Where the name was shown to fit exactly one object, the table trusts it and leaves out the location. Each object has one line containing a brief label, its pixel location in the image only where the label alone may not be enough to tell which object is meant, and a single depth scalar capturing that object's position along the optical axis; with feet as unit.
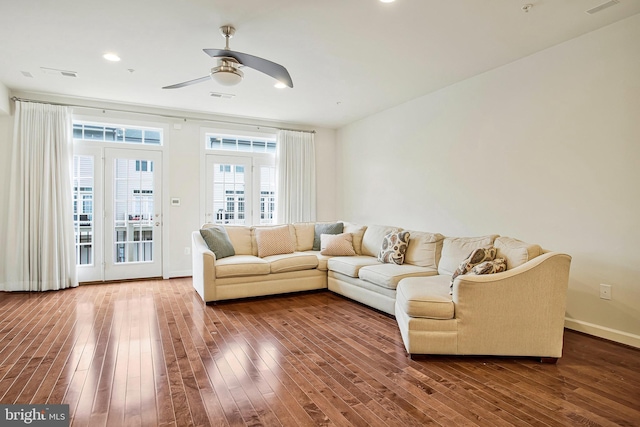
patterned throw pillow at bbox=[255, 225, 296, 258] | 16.55
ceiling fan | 9.77
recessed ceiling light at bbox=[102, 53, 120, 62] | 12.13
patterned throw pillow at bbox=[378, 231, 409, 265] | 14.20
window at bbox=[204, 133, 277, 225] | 20.51
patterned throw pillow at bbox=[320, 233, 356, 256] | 16.61
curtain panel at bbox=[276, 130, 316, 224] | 21.88
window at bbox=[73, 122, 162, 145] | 17.69
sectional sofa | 8.82
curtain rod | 16.15
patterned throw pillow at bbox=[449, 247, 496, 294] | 10.07
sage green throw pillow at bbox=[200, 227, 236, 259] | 15.28
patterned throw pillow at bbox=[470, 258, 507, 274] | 9.34
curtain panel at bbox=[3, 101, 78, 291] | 15.88
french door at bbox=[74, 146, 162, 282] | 17.65
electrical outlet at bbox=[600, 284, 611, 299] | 10.39
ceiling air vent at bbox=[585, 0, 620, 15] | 9.08
